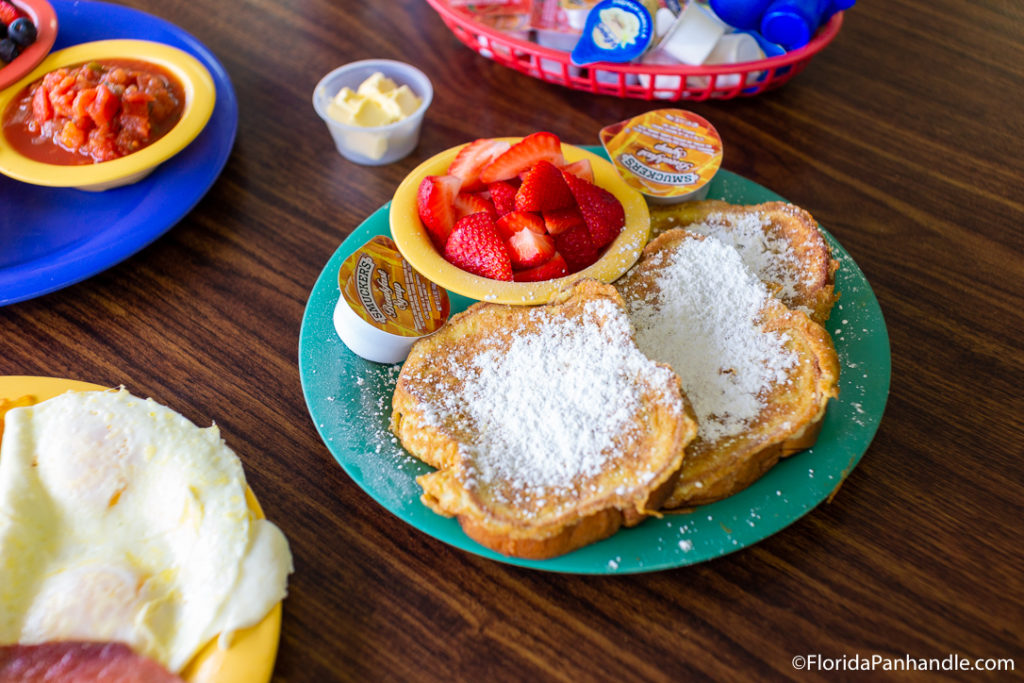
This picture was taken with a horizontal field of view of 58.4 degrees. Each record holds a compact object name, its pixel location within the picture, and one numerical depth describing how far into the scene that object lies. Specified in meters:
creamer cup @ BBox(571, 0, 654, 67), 0.50
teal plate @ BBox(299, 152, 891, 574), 0.35
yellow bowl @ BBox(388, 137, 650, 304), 0.41
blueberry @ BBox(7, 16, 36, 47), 0.51
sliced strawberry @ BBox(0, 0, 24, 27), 0.53
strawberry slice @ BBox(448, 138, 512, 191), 0.45
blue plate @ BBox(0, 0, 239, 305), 0.45
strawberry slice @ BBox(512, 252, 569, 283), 0.42
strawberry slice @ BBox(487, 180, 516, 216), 0.44
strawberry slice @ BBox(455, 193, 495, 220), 0.44
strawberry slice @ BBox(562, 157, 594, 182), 0.45
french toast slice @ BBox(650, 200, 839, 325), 0.41
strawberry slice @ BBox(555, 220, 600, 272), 0.43
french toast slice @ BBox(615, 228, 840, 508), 0.36
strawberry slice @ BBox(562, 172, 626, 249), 0.43
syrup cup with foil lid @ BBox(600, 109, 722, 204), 0.46
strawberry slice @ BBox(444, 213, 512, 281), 0.42
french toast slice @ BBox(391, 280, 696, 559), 0.35
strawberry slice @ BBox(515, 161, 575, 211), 0.42
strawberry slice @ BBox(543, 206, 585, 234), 0.43
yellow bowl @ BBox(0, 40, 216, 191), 0.46
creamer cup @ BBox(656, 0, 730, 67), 0.51
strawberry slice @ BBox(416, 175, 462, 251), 0.43
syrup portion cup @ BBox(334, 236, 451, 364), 0.41
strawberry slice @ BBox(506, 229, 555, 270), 0.42
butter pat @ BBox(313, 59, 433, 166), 0.50
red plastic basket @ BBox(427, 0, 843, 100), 0.51
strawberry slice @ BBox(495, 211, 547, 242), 0.42
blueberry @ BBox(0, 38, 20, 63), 0.51
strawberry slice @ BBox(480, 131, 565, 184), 0.44
